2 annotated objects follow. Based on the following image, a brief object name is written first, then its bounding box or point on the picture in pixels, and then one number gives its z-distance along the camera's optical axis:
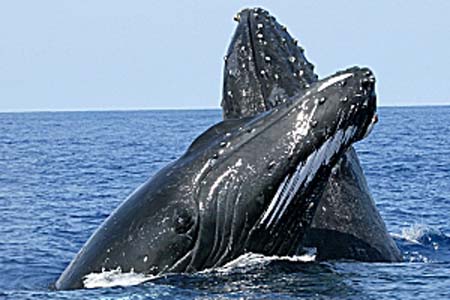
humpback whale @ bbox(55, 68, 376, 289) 13.30
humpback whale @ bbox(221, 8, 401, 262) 15.55
